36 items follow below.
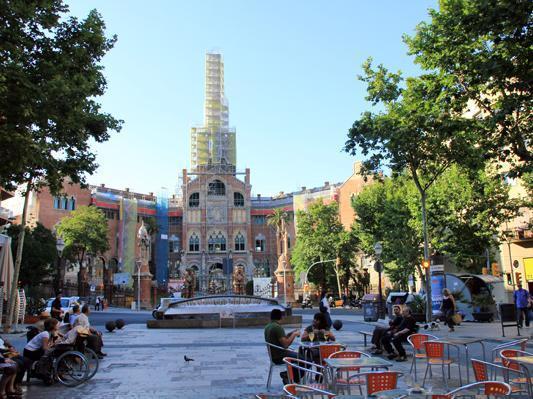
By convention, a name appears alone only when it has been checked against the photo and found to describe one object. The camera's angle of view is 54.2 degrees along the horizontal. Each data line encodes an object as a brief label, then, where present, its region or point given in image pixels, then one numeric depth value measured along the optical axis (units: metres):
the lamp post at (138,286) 43.35
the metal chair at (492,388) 4.35
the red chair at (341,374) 6.75
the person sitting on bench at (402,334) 11.42
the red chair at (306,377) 6.36
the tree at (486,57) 11.25
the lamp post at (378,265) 22.86
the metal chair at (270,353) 8.20
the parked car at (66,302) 30.87
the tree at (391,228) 37.84
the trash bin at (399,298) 27.36
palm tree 76.12
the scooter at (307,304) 51.97
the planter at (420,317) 24.88
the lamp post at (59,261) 32.56
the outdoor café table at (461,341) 8.23
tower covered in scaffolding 85.81
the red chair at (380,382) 5.21
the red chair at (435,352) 8.25
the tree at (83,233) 56.19
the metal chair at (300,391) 4.43
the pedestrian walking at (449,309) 19.55
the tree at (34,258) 45.69
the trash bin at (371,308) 25.17
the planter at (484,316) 25.34
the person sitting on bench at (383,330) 11.90
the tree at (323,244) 58.44
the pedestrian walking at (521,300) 18.58
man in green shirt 8.32
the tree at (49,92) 9.94
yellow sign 33.22
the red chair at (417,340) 8.72
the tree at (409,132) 18.53
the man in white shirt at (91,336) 11.67
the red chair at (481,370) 5.93
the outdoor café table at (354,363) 6.23
